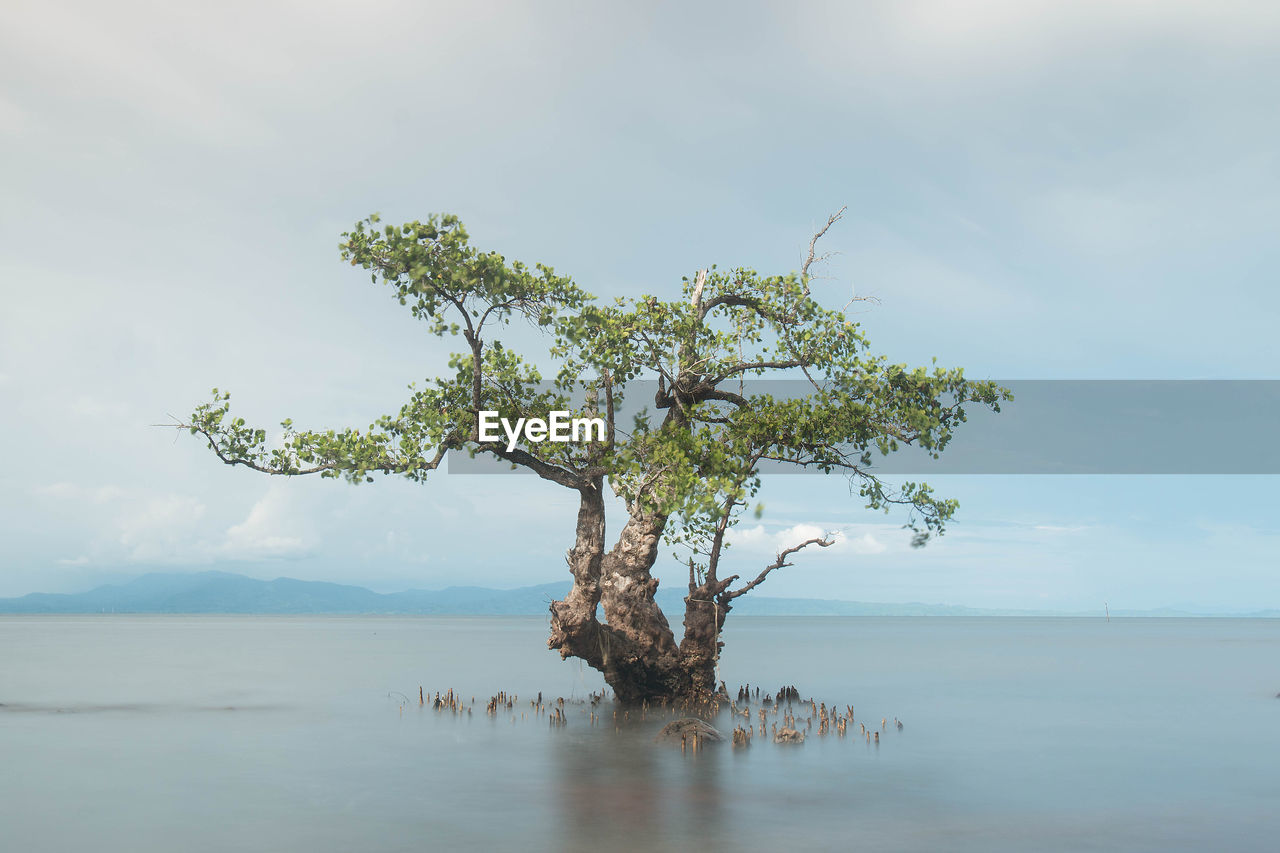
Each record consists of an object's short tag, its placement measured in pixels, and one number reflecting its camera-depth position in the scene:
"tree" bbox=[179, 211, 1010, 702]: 23.64
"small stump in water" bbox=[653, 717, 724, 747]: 23.38
